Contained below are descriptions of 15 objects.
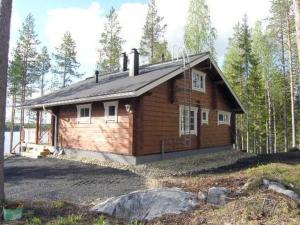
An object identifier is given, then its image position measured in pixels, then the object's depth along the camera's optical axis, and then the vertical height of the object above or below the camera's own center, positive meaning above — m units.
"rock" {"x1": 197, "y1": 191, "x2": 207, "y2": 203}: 6.32 -1.42
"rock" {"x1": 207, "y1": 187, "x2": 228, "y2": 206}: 6.03 -1.35
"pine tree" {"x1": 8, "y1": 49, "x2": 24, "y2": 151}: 31.81 +5.33
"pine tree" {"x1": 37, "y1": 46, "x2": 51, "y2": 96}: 37.28 +7.35
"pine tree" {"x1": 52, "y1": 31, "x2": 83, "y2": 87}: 37.06 +8.41
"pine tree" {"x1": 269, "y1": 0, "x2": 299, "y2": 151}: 25.32 +8.29
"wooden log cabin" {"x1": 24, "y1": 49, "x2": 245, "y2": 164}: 13.20 +0.79
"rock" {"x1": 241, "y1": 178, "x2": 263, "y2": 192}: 6.38 -1.19
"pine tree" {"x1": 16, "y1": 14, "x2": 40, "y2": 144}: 32.88 +7.86
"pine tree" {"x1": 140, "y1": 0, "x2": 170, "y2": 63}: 32.44 +9.46
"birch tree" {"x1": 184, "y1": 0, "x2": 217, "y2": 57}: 27.39 +8.68
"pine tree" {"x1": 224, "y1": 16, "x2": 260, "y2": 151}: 29.61 +5.78
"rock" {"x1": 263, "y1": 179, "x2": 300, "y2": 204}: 5.95 -1.22
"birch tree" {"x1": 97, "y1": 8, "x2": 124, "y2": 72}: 34.34 +9.31
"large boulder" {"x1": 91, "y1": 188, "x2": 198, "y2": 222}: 5.86 -1.52
